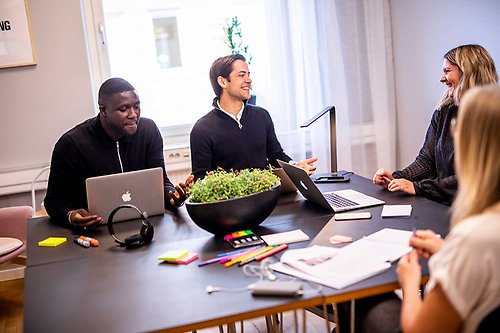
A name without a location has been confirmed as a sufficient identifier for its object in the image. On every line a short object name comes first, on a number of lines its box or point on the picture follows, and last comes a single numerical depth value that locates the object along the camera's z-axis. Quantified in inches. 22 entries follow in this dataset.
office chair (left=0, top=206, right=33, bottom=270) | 126.6
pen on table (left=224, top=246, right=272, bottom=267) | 61.5
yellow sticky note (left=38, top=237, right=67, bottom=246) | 78.1
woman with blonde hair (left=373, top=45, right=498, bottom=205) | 86.4
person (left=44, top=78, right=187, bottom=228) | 95.4
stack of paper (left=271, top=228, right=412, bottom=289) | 54.5
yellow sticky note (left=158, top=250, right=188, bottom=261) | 64.5
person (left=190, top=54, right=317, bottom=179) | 113.0
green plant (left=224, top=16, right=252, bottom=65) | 145.5
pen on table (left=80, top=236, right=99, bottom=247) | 74.5
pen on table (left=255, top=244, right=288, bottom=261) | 62.1
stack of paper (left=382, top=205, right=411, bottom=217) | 73.9
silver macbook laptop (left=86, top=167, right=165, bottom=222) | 80.8
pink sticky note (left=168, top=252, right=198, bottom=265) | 63.7
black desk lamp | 101.0
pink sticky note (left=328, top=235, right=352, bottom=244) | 65.0
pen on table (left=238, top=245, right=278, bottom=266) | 61.2
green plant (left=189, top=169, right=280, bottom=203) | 71.6
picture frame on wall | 134.3
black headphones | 72.6
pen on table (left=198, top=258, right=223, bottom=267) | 62.5
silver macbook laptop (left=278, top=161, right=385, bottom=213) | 79.7
